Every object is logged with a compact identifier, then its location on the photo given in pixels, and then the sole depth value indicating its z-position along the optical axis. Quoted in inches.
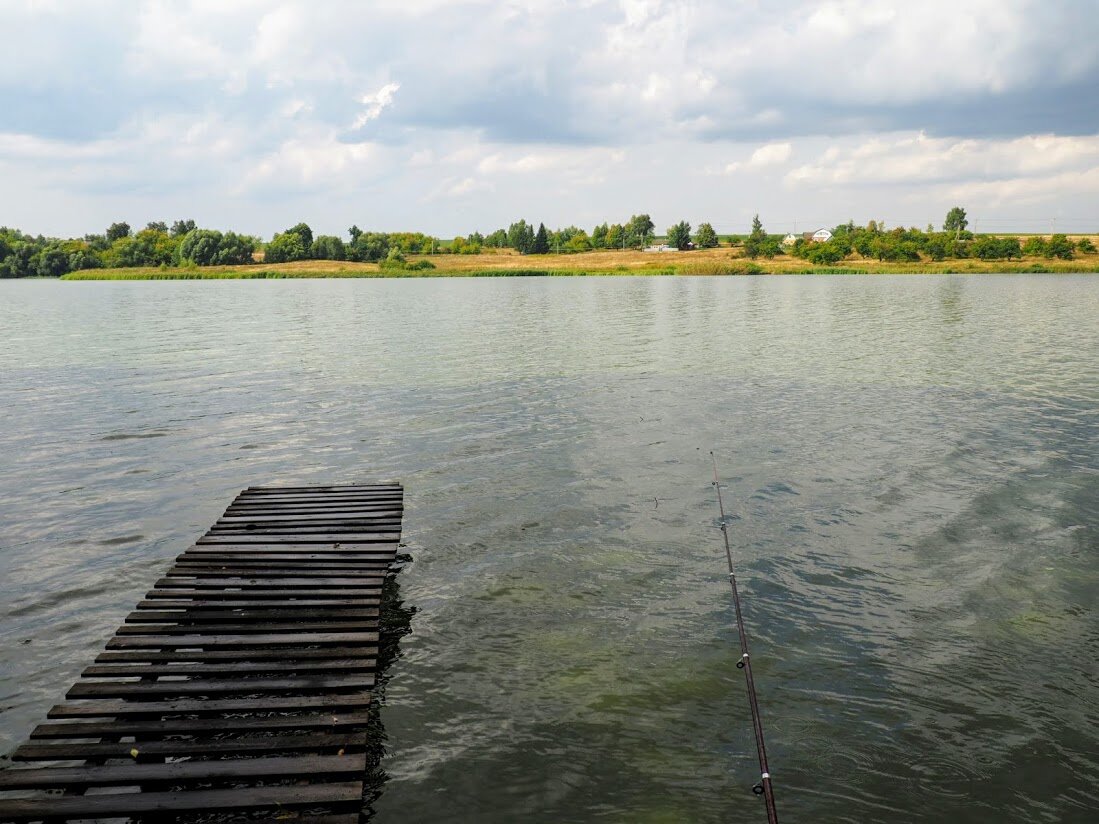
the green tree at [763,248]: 7431.1
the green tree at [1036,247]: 7145.7
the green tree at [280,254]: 7754.9
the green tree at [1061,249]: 6993.1
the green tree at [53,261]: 7431.1
